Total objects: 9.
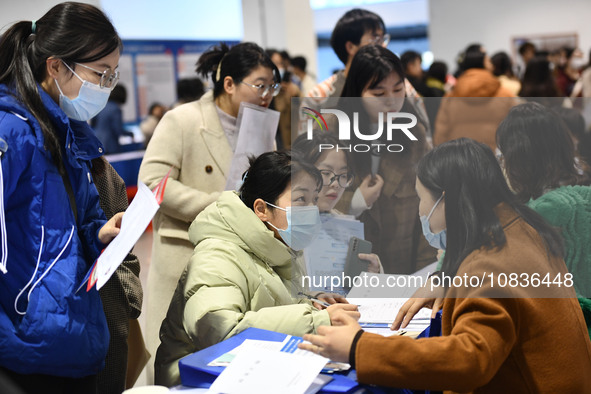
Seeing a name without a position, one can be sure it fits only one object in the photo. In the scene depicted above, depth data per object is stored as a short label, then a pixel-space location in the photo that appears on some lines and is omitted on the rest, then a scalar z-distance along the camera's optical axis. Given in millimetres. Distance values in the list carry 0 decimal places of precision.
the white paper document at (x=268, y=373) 3249
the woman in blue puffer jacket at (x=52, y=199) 3327
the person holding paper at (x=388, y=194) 3396
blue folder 3261
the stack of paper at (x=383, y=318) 3700
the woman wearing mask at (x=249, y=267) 3585
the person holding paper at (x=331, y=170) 3487
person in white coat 4623
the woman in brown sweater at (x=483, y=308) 3129
